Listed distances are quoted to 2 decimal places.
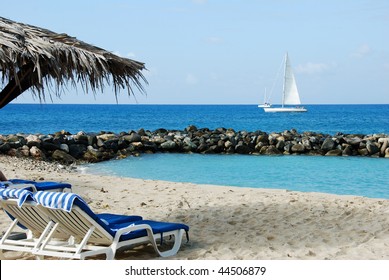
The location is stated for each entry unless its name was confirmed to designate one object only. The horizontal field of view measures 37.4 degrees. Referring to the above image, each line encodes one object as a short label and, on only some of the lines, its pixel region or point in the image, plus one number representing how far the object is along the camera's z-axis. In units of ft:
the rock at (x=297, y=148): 67.62
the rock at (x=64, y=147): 57.11
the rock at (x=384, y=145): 66.74
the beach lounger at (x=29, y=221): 15.70
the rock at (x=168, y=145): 67.21
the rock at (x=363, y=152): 67.21
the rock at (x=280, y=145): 68.18
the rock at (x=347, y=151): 67.36
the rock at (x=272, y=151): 67.10
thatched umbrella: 19.26
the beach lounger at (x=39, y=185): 17.89
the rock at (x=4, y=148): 52.80
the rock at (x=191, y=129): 86.22
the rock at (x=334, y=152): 67.36
